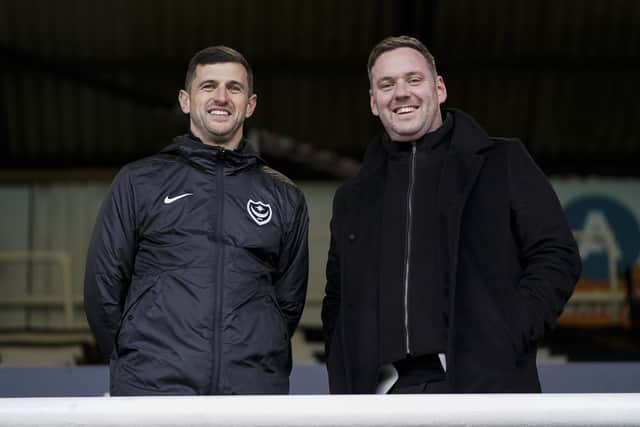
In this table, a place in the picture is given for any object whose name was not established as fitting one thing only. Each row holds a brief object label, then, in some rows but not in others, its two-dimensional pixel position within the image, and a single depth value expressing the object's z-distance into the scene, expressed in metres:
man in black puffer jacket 5.90
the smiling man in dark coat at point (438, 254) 5.83
